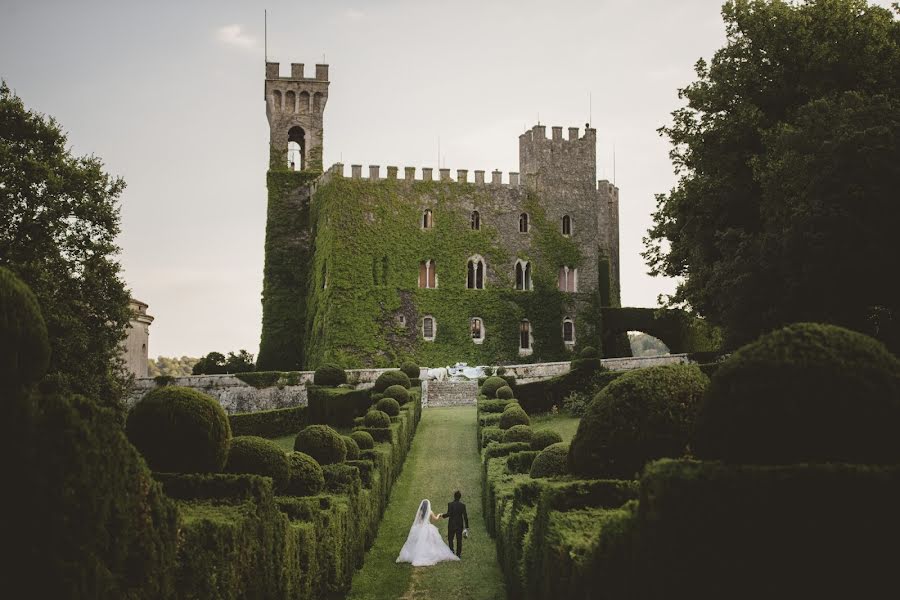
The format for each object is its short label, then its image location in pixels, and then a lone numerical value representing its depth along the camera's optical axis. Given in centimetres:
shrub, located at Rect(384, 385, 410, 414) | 3322
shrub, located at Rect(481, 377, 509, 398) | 3581
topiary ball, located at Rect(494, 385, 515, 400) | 3406
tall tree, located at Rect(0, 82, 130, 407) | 2695
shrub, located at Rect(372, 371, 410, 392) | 3616
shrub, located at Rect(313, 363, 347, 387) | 4128
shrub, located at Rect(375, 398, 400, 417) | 2939
